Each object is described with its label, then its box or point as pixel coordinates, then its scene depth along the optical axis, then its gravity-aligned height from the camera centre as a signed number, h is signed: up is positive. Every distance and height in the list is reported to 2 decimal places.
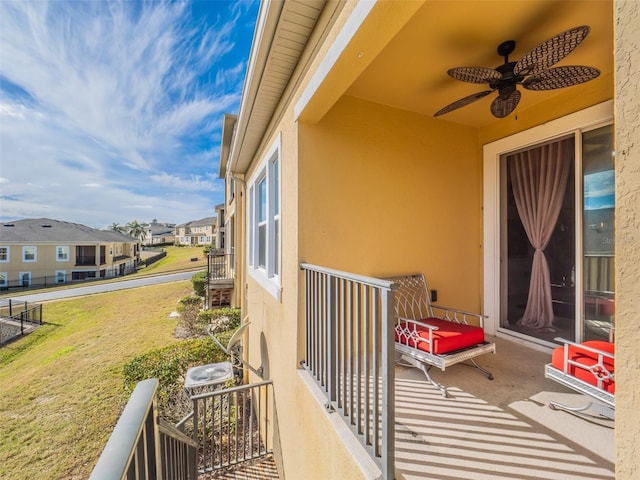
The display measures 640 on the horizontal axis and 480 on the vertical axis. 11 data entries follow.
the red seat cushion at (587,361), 2.09 -0.97
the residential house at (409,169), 2.29 +0.87
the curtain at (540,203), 3.54 +0.47
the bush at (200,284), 16.75 -2.69
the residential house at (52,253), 28.86 -1.54
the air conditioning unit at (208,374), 5.56 -2.78
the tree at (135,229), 66.81 +2.29
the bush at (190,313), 12.82 -3.59
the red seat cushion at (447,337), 2.80 -0.99
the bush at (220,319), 10.30 -3.08
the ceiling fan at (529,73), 2.08 +1.43
